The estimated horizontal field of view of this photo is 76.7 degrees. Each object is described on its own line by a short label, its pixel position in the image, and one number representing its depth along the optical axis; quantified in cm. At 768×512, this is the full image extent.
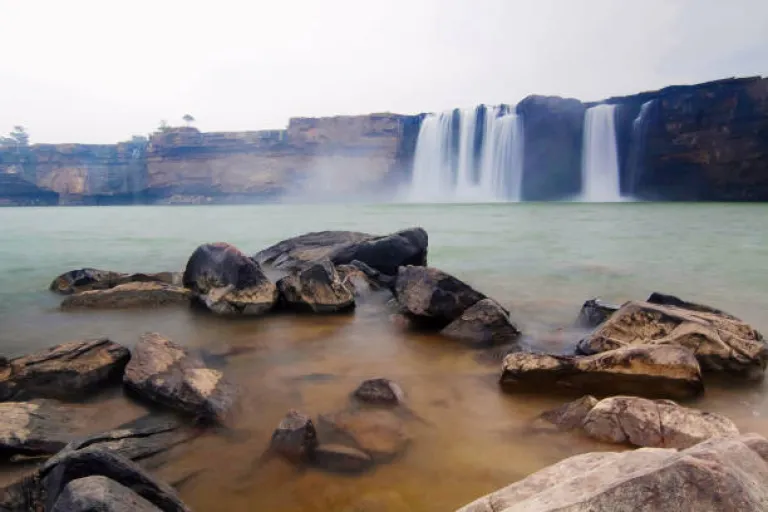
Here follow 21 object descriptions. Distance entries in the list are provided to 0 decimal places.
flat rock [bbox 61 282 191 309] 644
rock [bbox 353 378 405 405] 340
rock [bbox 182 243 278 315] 595
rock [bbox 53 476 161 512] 163
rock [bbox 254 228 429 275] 812
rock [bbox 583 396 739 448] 262
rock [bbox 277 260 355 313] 601
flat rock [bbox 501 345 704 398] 340
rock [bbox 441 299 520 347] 490
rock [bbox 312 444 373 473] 256
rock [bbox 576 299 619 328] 529
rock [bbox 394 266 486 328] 527
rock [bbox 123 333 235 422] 319
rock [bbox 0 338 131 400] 347
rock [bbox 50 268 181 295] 753
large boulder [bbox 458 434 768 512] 119
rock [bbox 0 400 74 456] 264
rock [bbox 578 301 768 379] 388
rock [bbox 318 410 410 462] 275
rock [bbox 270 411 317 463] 266
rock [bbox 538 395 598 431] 299
